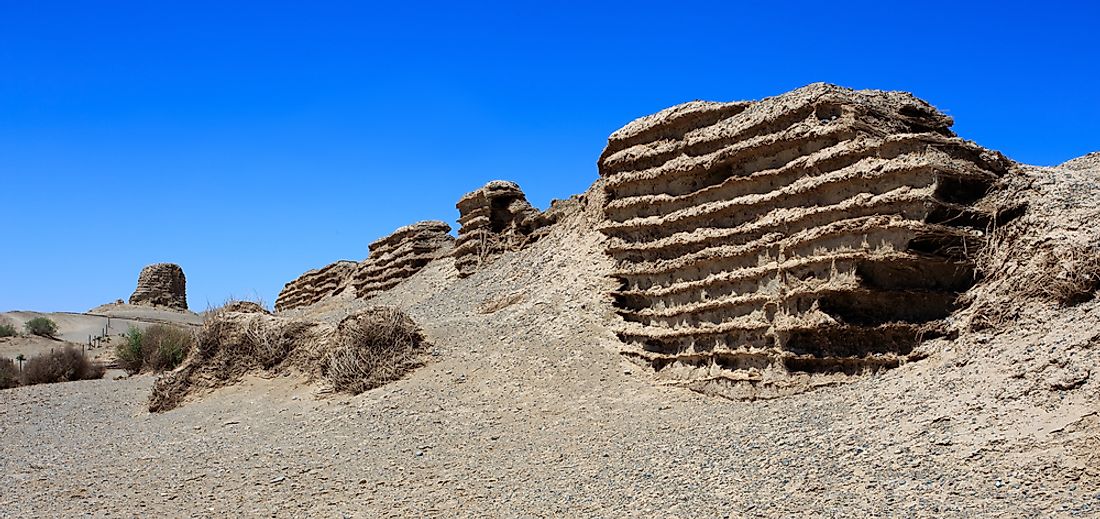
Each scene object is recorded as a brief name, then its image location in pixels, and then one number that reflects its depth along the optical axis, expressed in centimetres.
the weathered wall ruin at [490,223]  1819
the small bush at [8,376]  1816
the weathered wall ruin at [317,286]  2619
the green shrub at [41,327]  3409
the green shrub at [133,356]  1884
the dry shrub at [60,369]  1880
